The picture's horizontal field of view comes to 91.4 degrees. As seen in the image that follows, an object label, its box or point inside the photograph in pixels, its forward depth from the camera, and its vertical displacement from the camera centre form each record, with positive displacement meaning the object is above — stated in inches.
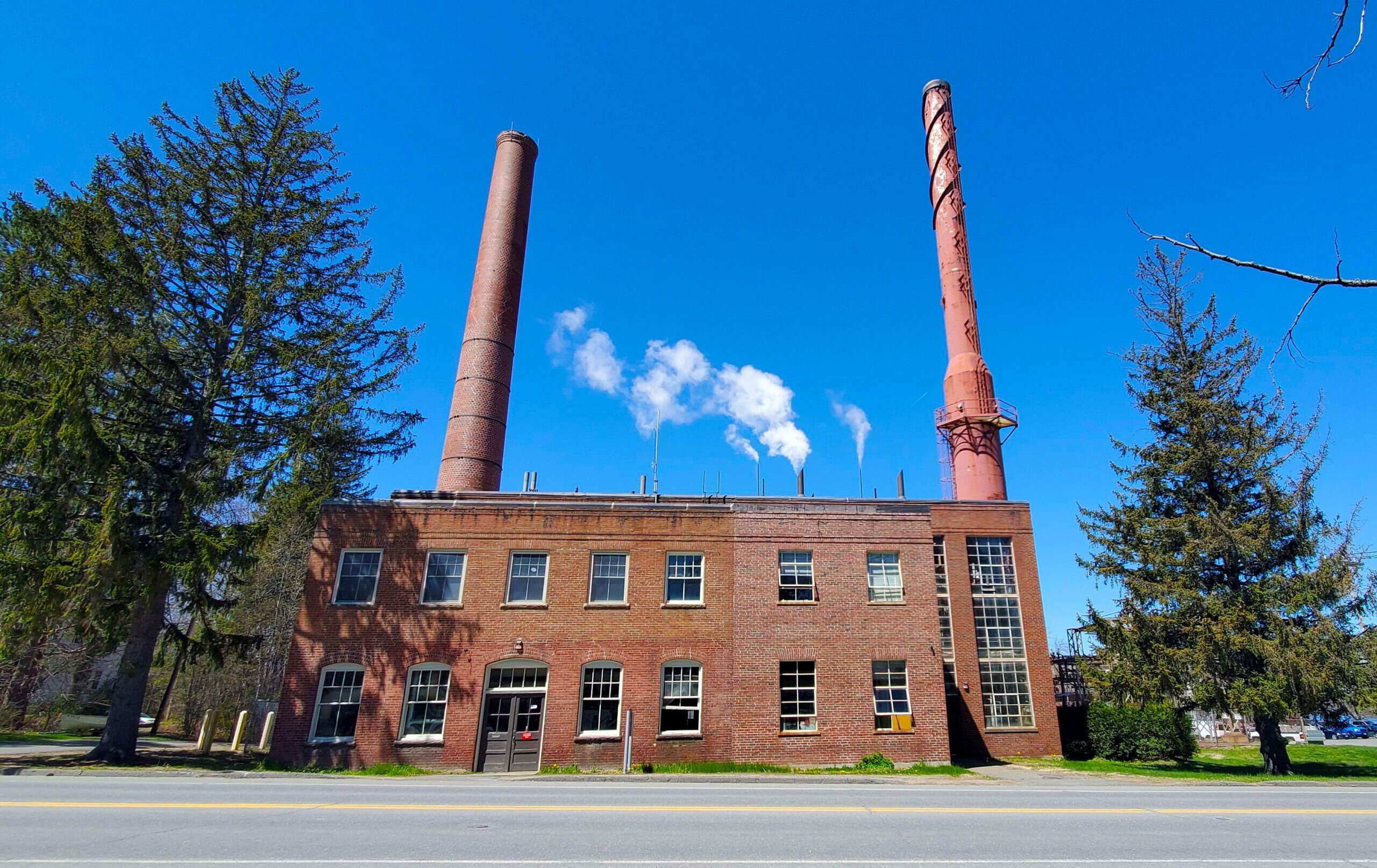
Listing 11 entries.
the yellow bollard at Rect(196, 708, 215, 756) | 767.7 -75.5
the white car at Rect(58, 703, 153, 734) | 1350.9 -113.8
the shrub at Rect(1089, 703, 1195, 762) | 877.8 -53.2
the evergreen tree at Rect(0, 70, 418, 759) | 647.1 +302.9
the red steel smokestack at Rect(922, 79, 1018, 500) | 1069.8 +525.7
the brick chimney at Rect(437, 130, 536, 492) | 1108.5 +567.6
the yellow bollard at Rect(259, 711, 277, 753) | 886.4 -82.3
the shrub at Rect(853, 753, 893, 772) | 683.4 -76.7
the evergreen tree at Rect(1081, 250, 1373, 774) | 685.9 +133.3
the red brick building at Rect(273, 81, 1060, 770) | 708.0 +40.5
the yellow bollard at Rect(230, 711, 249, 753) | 888.9 -81.0
